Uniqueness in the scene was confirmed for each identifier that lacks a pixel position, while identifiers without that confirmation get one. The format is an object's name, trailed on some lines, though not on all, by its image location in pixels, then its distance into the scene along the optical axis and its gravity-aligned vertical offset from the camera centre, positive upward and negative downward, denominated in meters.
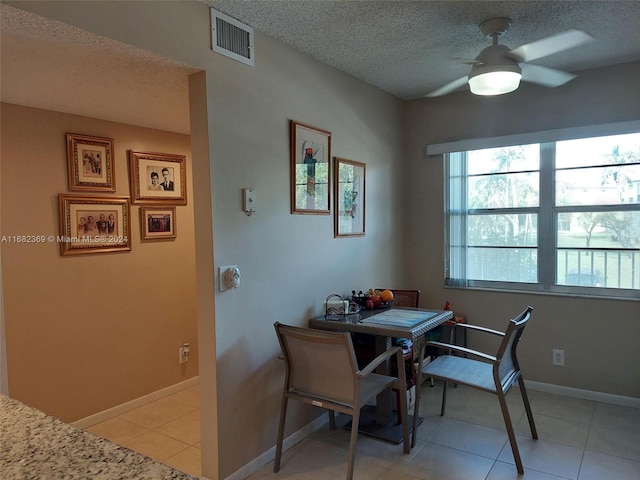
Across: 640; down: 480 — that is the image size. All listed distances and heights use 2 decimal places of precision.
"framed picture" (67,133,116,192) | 2.95 +0.43
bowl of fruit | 3.04 -0.56
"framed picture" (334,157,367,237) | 3.08 +0.16
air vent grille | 2.16 +0.94
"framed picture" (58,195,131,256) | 2.92 +0.00
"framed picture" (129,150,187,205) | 3.36 +0.36
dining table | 2.52 -0.64
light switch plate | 2.21 -0.29
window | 3.13 -0.01
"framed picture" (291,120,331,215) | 2.69 +0.32
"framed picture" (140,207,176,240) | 3.43 +0.01
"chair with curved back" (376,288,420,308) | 3.26 -0.61
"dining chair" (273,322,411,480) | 2.11 -0.79
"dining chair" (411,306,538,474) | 2.31 -0.91
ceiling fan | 2.38 +0.91
